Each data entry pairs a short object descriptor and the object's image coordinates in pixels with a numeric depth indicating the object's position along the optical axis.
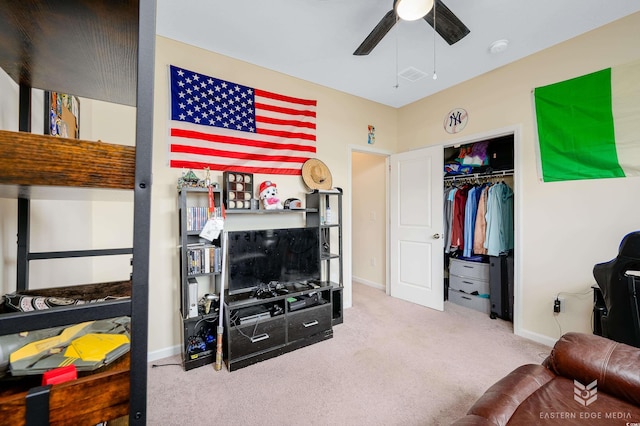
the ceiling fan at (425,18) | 1.62
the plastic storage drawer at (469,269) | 3.41
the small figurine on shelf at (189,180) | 2.28
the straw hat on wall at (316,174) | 3.10
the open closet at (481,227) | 3.21
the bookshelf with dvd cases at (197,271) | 2.17
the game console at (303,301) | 2.55
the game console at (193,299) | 2.19
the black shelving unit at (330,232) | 2.99
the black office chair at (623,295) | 1.63
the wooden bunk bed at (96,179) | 0.37
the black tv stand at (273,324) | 2.20
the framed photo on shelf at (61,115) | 1.24
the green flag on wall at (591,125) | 2.14
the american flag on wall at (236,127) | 2.43
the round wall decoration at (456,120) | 3.24
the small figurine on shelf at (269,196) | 2.67
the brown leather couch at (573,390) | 1.05
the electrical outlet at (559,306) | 2.47
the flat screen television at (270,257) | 2.41
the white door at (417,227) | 3.42
